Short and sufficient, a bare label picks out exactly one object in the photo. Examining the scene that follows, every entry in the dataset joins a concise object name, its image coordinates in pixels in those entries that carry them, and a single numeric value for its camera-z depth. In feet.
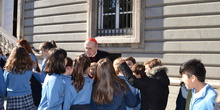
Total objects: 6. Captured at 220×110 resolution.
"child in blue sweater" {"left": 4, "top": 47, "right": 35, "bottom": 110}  12.72
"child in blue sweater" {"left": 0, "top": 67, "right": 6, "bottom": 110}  12.47
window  29.43
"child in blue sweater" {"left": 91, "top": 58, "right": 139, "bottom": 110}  10.20
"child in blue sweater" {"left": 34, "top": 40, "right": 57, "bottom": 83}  15.06
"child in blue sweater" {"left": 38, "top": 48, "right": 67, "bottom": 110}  10.05
